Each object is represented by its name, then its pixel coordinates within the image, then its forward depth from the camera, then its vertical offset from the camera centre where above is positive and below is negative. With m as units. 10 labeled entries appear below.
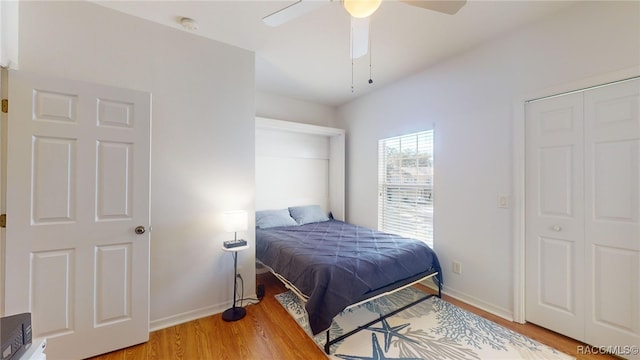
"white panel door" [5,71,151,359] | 1.65 -0.24
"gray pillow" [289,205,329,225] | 3.91 -0.55
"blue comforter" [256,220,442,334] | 1.92 -0.75
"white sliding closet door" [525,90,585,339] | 1.99 -0.29
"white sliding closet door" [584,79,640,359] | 1.74 -0.24
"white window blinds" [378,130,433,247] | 3.12 -0.06
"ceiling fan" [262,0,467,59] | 1.36 +1.03
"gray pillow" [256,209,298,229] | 3.47 -0.56
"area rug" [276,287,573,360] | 1.85 -1.29
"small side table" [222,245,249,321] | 2.32 -1.26
